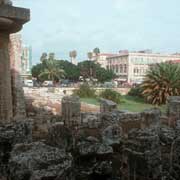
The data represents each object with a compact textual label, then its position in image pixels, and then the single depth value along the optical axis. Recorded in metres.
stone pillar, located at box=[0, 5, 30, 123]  5.75
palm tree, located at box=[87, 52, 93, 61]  84.25
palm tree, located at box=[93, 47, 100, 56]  93.14
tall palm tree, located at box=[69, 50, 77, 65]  89.31
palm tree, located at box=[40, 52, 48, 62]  80.44
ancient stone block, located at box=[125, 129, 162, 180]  2.83
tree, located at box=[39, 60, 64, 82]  59.91
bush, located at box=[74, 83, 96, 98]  33.50
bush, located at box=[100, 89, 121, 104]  28.76
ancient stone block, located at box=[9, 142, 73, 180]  1.93
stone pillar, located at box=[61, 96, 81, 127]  8.88
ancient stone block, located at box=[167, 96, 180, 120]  10.17
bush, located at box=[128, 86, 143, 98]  30.85
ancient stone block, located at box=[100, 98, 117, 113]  11.17
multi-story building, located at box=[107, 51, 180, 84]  76.62
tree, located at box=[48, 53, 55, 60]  65.70
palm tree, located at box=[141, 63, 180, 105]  25.38
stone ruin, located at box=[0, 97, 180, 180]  2.00
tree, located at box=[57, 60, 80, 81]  65.81
